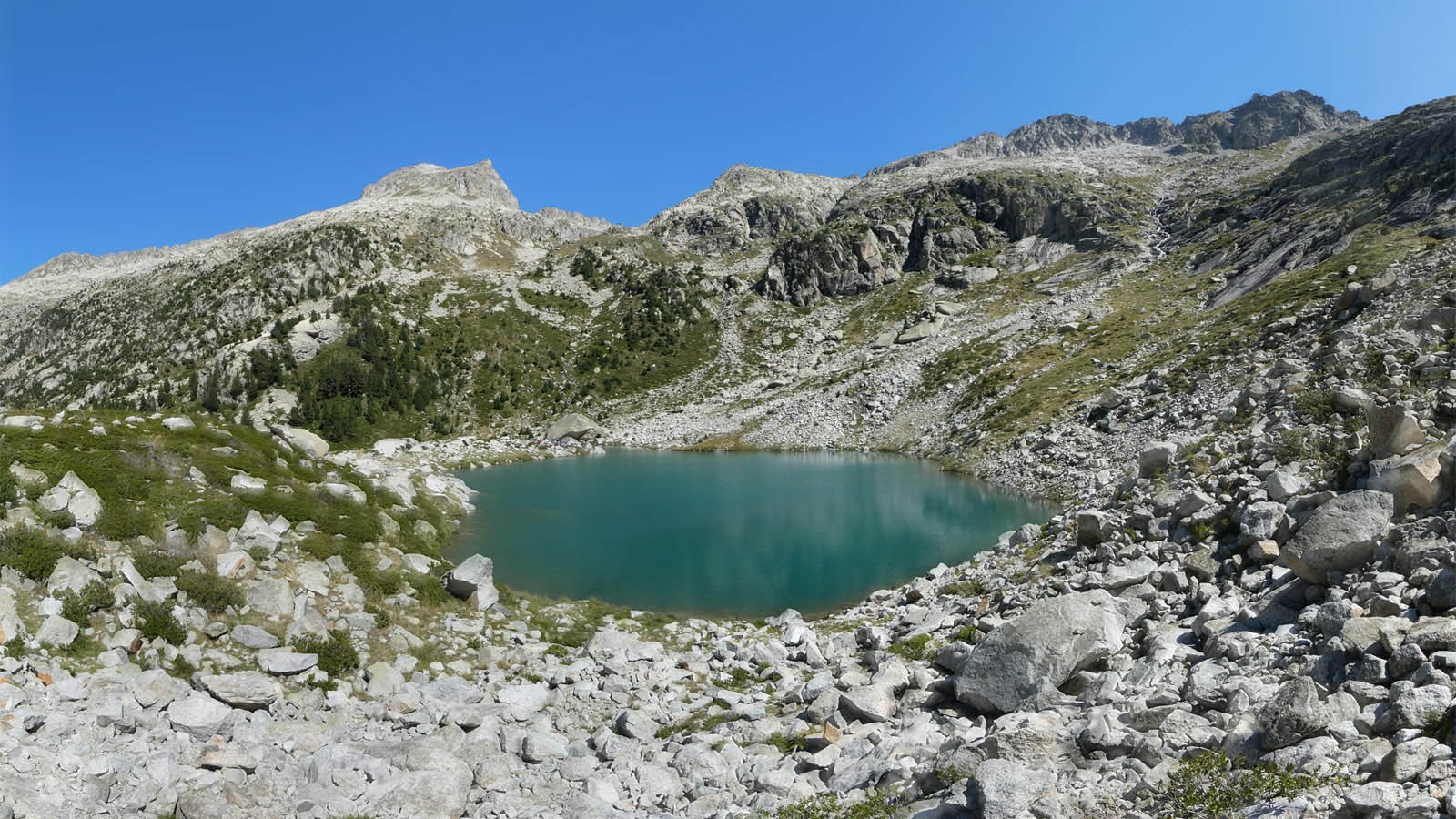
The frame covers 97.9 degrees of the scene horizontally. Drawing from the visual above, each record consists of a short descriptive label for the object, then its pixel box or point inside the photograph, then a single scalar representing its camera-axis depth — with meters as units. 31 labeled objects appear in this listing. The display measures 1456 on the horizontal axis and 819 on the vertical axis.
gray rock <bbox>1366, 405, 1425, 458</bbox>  12.41
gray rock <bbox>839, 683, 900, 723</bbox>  11.20
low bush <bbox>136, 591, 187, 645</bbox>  13.02
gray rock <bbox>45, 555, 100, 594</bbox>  13.00
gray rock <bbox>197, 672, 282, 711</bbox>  11.75
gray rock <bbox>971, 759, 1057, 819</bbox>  6.66
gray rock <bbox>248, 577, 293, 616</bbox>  15.09
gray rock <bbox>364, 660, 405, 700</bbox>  13.65
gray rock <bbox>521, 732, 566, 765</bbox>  10.73
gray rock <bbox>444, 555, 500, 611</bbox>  18.97
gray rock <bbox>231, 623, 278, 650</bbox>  13.80
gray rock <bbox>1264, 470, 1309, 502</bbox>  13.78
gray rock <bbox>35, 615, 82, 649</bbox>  11.78
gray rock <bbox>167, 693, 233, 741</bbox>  10.40
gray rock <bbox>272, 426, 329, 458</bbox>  28.93
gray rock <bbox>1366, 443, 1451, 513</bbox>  10.71
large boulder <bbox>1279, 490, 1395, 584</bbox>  10.52
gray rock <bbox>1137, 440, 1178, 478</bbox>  20.47
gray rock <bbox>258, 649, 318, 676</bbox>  13.16
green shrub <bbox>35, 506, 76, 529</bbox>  14.39
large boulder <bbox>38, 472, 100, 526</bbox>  14.92
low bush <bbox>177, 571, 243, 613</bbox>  14.42
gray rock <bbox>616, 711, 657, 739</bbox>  12.08
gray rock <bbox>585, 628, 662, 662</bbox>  16.23
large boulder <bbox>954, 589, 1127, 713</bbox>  10.41
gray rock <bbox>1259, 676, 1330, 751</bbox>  6.43
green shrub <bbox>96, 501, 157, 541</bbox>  14.96
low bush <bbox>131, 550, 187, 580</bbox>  14.40
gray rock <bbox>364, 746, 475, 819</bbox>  9.05
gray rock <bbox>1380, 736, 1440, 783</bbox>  5.35
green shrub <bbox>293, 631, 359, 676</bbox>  13.75
